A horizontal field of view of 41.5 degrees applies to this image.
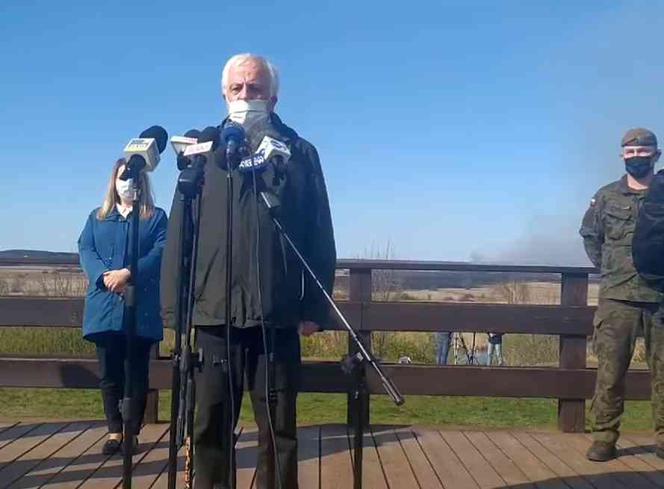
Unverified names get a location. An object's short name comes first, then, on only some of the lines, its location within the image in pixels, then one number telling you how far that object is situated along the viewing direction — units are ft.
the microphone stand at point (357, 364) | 7.62
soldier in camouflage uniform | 14.56
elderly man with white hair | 9.40
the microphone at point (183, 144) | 8.97
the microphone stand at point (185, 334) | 8.64
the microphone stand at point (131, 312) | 9.11
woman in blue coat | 14.08
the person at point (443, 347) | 27.12
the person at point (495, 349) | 27.50
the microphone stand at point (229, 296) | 8.52
